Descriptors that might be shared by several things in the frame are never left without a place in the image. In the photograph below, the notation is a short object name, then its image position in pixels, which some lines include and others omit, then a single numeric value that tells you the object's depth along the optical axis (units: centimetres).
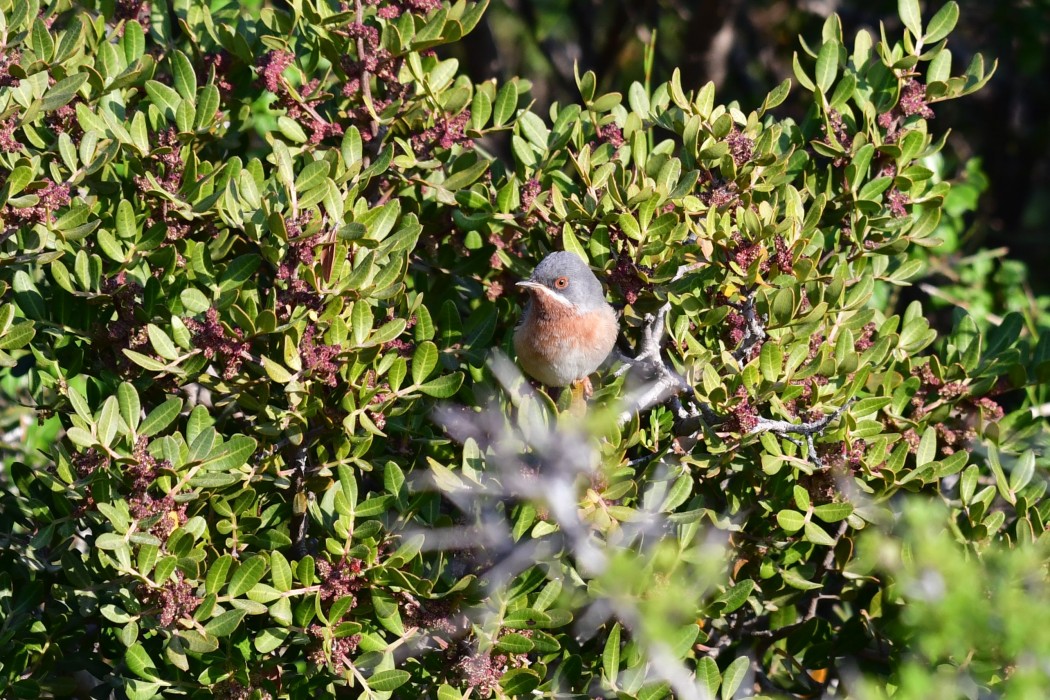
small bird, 809
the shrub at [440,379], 677
